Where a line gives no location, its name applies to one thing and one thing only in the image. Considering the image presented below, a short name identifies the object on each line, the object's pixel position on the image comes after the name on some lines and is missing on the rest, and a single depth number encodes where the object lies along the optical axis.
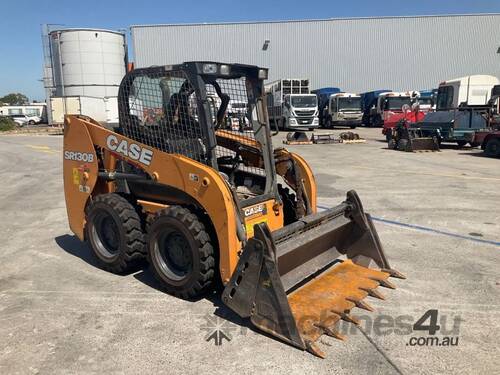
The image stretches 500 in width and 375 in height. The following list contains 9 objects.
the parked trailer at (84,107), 30.64
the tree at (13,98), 110.62
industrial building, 41.56
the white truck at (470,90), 21.21
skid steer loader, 3.74
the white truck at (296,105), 28.02
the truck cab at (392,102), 29.29
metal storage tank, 37.09
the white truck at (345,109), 30.50
